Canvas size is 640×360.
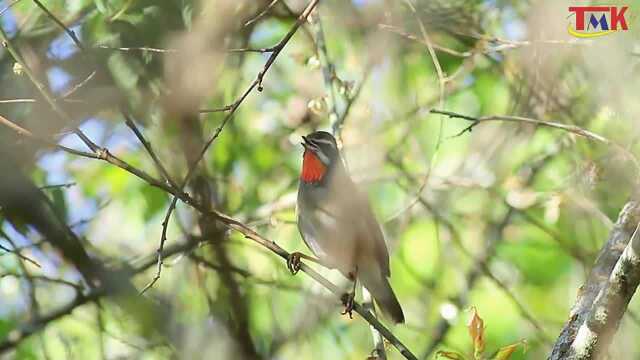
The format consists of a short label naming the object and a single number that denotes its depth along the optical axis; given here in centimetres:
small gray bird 923
